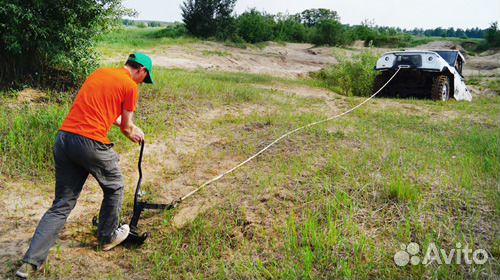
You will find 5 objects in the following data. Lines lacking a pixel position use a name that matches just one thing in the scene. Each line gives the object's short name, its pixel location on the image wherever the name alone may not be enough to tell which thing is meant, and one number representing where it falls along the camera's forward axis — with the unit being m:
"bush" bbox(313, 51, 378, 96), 11.48
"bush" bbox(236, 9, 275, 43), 29.23
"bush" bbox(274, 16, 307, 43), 32.44
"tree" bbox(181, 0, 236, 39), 26.50
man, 3.04
